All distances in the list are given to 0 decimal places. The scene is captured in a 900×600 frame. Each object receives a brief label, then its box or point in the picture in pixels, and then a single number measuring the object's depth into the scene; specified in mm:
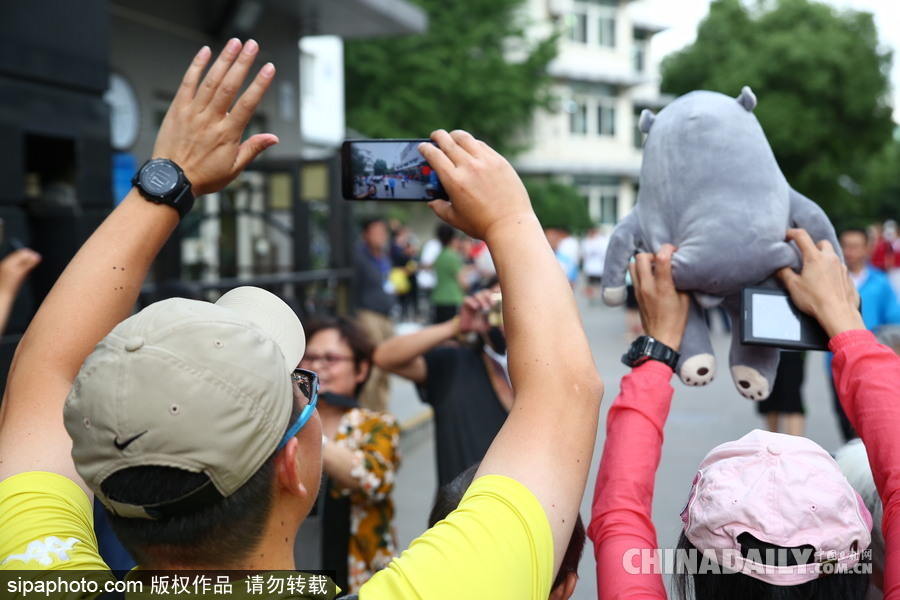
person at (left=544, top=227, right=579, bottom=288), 12101
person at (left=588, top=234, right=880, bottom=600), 1430
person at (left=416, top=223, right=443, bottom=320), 15617
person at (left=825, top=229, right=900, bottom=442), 6152
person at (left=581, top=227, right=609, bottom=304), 18391
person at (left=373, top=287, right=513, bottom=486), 3521
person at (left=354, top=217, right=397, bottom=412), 8586
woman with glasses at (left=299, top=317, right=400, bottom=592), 3066
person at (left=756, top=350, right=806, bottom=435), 6402
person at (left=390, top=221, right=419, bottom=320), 16922
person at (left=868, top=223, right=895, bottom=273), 12976
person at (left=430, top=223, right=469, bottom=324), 11453
